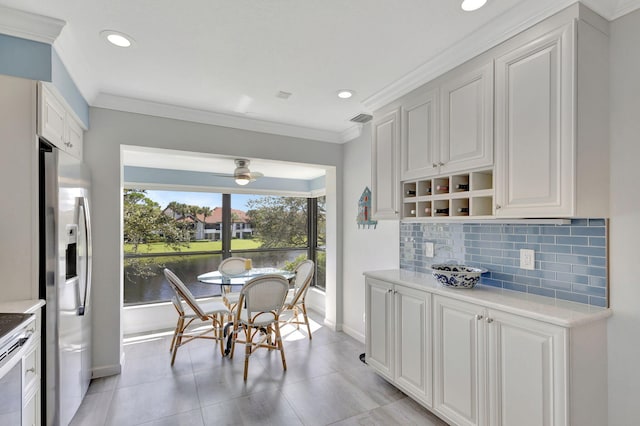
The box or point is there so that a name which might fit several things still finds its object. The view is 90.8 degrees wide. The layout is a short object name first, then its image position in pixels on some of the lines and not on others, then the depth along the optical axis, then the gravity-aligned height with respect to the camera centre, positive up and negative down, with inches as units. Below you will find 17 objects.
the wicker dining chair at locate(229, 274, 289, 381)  120.6 -35.8
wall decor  147.6 +1.2
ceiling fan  155.9 +20.2
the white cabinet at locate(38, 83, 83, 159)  75.7 +24.8
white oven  54.2 -27.2
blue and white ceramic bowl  86.4 -18.0
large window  189.0 -14.8
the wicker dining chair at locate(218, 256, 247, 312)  168.4 -31.0
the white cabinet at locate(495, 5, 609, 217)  62.8 +19.2
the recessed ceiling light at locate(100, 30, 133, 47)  77.6 +44.2
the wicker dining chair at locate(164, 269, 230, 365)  124.9 -42.5
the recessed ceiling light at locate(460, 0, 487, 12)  66.6 +44.5
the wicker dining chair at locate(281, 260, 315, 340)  145.3 -36.6
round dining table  139.9 -31.2
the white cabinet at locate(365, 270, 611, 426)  62.5 -33.6
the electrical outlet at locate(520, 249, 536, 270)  81.3 -12.2
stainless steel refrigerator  74.4 -16.8
